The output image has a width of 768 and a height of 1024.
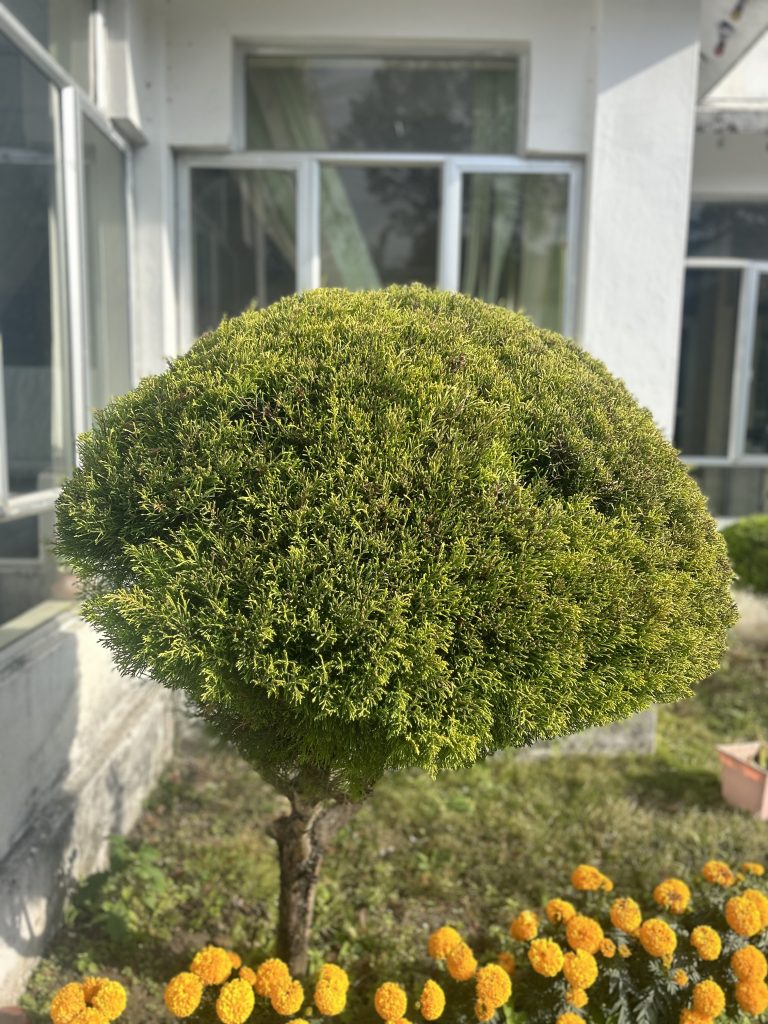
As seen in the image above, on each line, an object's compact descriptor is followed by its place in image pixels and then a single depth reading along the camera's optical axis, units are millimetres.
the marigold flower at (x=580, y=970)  2113
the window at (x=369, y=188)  4465
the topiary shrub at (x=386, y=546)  1564
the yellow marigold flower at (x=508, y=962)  2363
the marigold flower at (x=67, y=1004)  1864
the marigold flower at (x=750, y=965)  2139
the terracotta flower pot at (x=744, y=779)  3729
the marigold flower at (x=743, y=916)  2268
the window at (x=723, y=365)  6398
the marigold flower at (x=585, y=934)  2216
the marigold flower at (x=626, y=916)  2275
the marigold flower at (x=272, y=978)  2012
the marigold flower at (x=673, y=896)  2416
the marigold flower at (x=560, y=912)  2375
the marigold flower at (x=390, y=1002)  1984
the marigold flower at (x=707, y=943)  2211
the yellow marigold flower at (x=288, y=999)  1963
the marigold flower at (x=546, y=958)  2135
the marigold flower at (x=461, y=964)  2145
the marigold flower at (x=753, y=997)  2100
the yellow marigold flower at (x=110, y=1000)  1899
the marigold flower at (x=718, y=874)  2525
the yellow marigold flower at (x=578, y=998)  2119
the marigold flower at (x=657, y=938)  2211
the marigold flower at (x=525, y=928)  2291
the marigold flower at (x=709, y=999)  2068
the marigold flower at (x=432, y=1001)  2021
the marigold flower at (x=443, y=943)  2195
